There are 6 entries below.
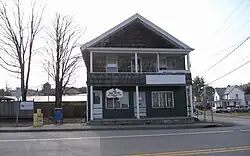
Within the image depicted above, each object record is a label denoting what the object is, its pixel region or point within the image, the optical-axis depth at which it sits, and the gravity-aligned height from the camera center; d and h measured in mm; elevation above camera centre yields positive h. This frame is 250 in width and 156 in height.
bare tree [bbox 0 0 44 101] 38312 +6513
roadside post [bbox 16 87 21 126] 24022 +749
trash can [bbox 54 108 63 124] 25636 -1149
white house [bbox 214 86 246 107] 98438 +843
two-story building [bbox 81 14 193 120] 27250 +2383
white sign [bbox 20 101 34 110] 29641 -311
